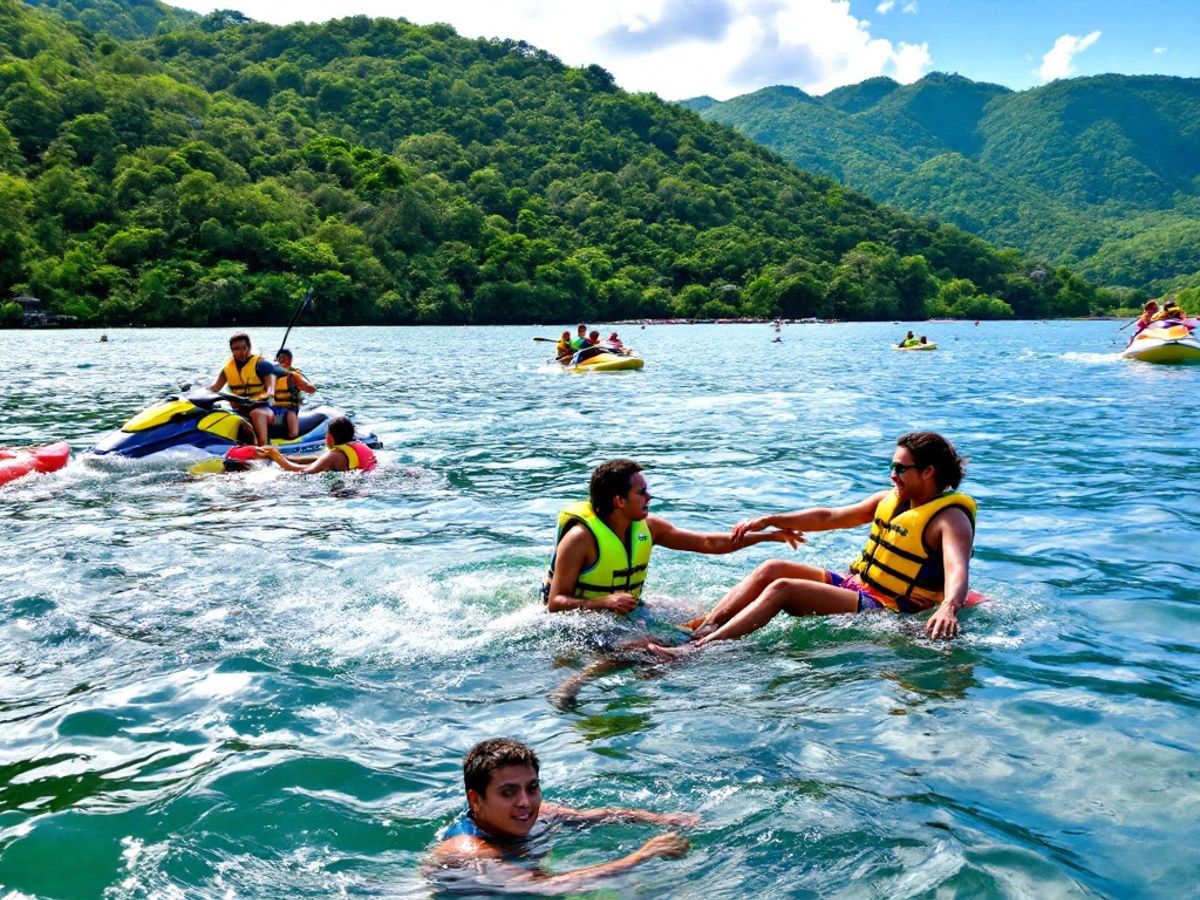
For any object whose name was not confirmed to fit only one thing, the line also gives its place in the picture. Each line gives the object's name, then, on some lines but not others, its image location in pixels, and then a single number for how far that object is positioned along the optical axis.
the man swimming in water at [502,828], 3.42
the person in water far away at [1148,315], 28.48
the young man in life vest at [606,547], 5.84
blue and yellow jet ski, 11.49
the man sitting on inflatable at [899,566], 5.82
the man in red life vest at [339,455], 11.27
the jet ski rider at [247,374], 12.58
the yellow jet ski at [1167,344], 27.97
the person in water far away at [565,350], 29.16
